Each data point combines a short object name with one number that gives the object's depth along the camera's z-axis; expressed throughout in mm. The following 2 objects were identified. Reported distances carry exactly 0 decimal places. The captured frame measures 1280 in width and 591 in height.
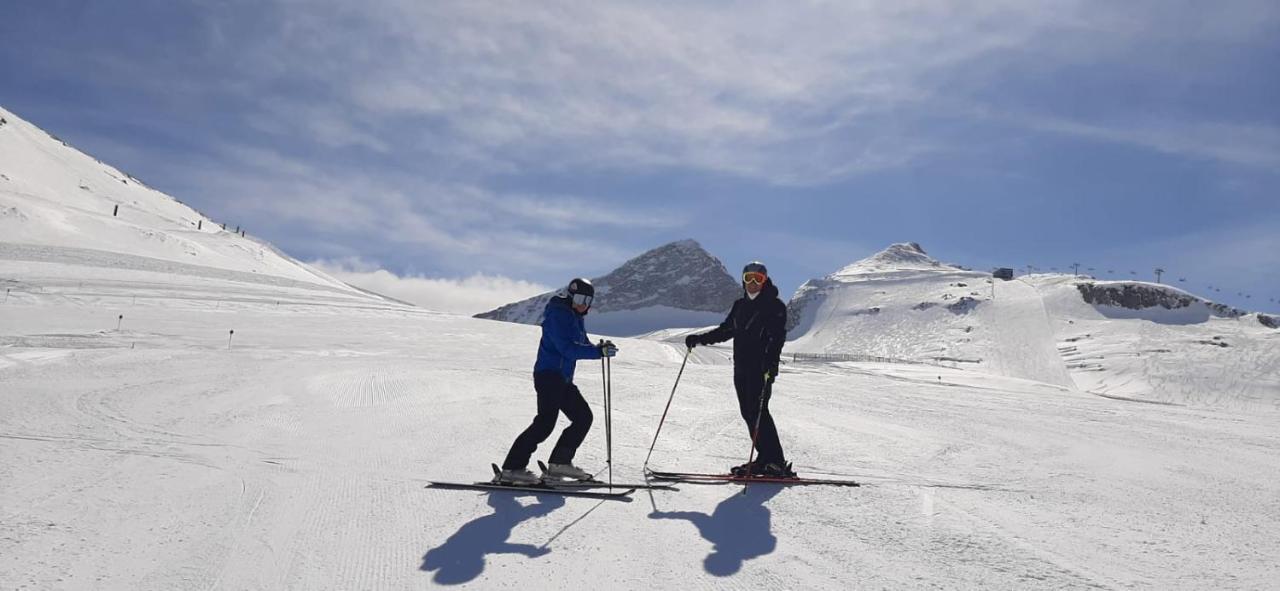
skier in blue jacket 6293
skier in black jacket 6773
